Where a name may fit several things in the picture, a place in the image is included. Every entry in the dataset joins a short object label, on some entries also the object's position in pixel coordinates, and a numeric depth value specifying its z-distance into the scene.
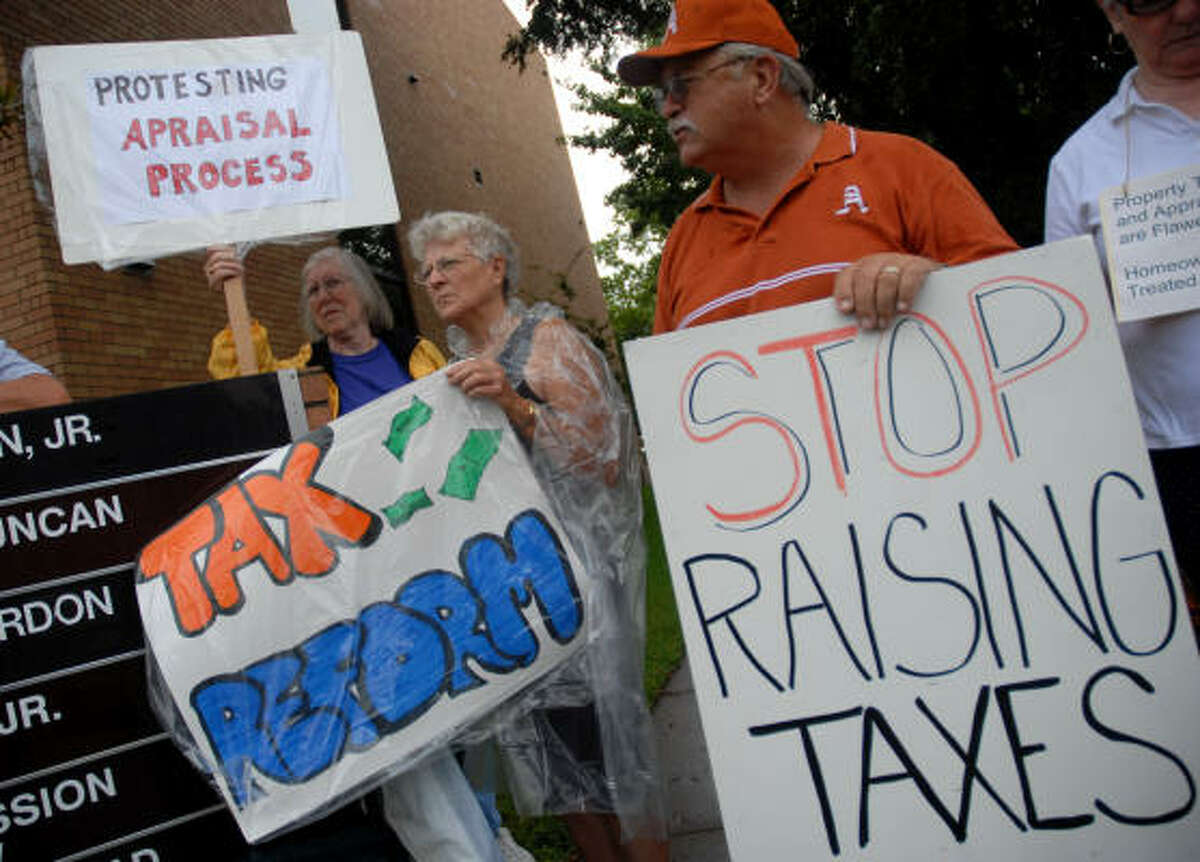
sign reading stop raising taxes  1.55
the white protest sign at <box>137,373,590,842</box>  1.82
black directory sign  2.01
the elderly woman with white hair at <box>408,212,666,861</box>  2.16
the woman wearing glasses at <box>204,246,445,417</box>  2.80
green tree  5.98
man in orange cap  1.91
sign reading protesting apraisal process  2.38
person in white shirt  1.77
